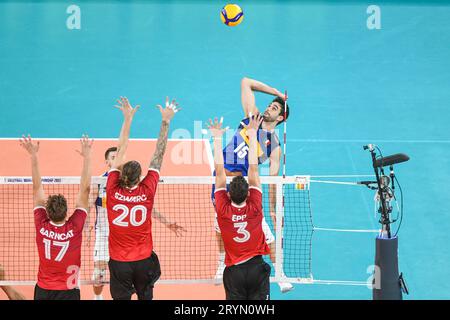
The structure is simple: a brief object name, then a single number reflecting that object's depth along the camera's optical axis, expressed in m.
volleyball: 17.31
